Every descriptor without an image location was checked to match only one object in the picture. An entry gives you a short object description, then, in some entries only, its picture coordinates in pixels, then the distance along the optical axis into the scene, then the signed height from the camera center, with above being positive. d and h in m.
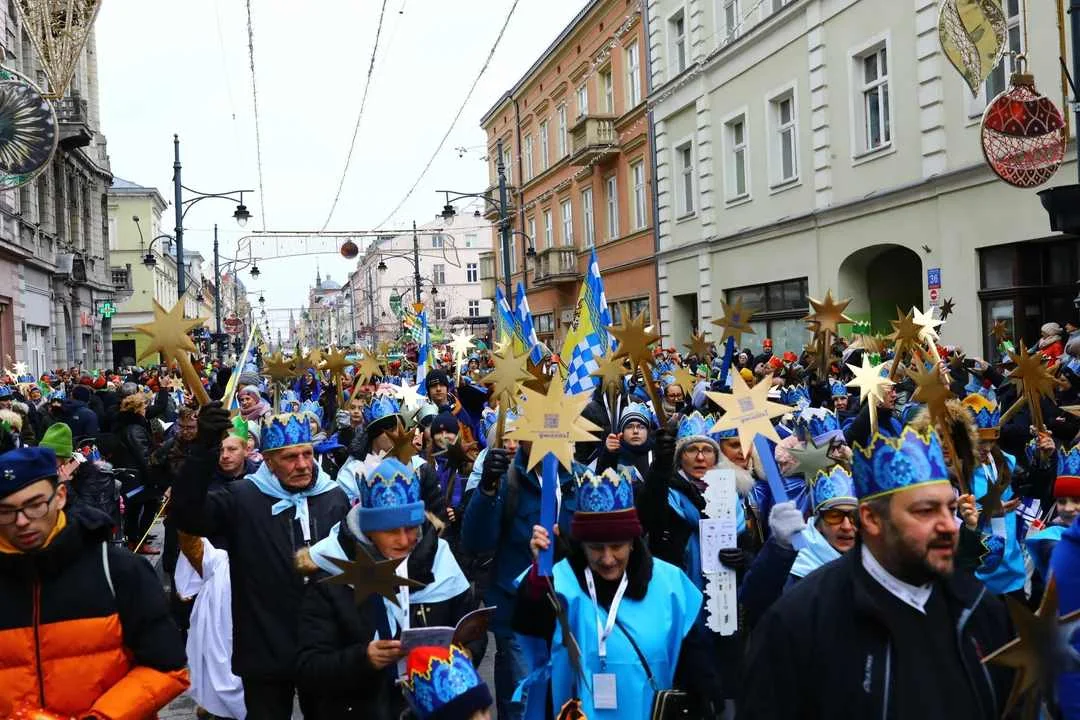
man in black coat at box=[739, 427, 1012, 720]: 2.68 -0.67
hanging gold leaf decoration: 12.12 +3.42
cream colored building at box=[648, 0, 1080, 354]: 16.52 +3.43
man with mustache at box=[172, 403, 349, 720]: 4.77 -0.67
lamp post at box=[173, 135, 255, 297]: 26.08 +4.38
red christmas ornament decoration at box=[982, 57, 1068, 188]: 11.49 +2.19
